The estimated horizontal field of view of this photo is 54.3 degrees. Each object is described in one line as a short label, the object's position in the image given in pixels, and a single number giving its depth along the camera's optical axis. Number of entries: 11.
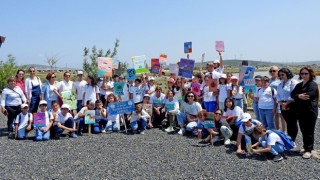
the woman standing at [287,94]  6.71
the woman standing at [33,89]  9.10
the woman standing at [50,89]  9.15
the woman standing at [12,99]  8.79
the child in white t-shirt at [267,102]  7.45
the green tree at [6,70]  23.20
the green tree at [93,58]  21.41
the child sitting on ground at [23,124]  8.50
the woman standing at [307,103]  6.14
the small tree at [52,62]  42.62
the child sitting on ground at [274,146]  6.26
